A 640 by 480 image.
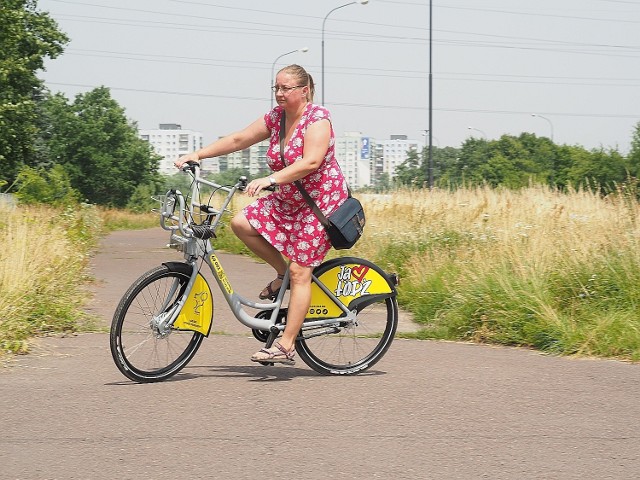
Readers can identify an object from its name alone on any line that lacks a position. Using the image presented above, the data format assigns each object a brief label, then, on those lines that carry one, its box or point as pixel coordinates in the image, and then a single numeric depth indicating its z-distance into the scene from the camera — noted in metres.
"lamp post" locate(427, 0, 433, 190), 36.84
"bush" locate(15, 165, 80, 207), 23.09
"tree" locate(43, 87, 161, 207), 88.00
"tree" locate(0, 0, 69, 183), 41.12
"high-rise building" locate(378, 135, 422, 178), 176.36
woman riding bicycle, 6.55
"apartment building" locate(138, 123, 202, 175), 167.16
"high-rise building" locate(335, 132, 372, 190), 137.88
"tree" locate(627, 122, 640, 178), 53.44
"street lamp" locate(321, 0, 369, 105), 40.25
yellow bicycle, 6.36
